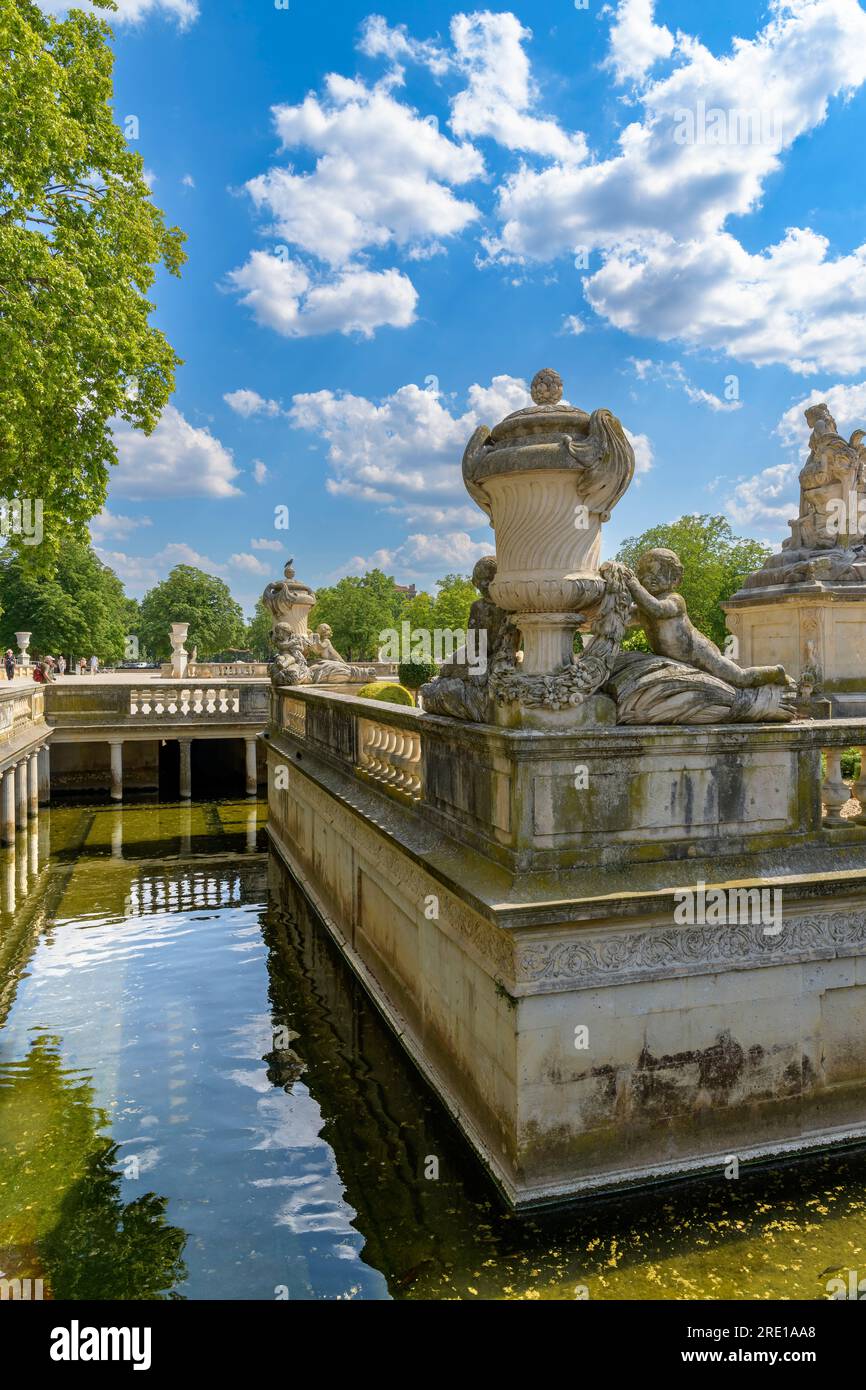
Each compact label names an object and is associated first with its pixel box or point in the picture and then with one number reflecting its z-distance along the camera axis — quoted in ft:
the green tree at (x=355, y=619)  278.67
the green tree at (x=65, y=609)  215.51
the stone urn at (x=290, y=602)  59.88
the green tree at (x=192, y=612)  311.88
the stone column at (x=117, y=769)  79.41
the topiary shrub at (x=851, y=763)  36.25
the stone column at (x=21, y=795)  64.13
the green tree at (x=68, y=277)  43.60
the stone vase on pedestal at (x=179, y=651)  151.02
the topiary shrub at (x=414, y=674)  118.83
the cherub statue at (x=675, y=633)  19.40
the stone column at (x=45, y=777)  77.20
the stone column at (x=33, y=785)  69.36
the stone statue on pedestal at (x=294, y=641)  58.90
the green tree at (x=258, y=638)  408.20
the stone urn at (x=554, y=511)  19.08
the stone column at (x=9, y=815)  57.06
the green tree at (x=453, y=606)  214.69
